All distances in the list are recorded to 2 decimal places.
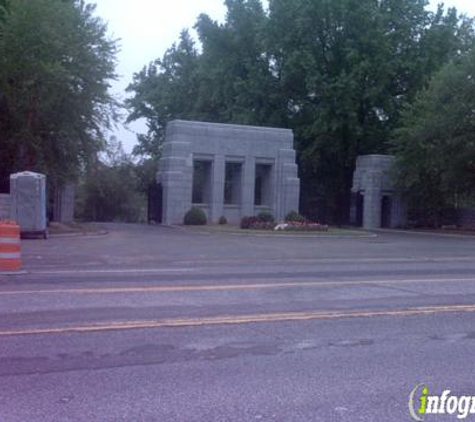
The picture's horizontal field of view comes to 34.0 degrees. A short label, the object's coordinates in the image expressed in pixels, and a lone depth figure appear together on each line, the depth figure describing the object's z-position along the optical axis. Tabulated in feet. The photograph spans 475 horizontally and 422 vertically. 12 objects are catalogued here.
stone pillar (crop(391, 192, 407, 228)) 158.51
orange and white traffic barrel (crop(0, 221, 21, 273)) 55.06
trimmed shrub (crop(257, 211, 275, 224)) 126.41
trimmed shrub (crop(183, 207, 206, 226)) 133.08
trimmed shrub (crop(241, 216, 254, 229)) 124.84
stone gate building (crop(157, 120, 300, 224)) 136.26
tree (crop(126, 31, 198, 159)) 197.80
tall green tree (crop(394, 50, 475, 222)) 128.47
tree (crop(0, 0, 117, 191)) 105.19
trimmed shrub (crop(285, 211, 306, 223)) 127.36
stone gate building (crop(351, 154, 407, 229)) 154.81
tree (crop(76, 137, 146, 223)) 178.81
